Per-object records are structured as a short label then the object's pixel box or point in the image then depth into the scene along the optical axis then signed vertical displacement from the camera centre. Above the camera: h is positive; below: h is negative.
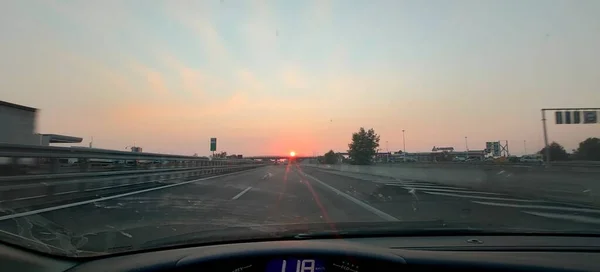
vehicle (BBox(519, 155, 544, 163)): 86.28 +1.36
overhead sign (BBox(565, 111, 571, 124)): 34.88 +3.71
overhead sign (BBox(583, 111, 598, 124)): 34.34 +3.63
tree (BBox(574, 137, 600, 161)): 73.12 +2.38
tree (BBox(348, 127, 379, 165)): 122.61 +5.46
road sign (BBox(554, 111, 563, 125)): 35.25 +3.71
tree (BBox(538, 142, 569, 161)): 85.75 +2.48
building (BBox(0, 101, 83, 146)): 14.09 +1.47
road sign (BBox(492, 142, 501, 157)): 81.16 +3.14
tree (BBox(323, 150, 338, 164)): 160.40 +3.35
